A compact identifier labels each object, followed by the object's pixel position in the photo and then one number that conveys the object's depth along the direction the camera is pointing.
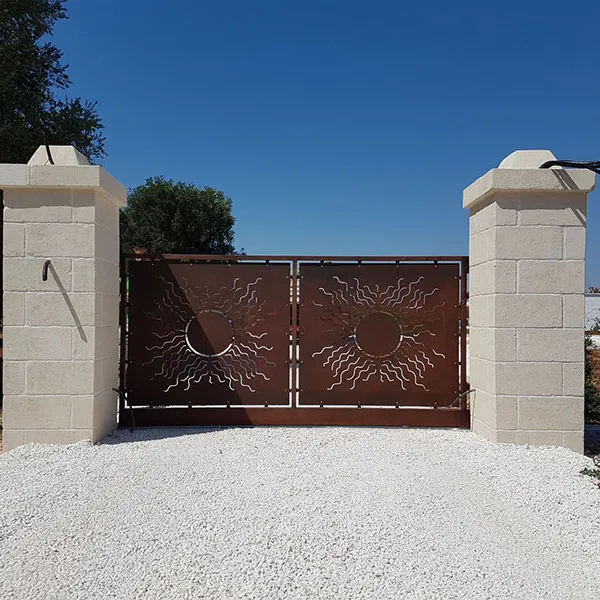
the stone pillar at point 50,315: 3.98
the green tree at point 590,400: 5.11
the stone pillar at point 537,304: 4.01
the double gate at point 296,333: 4.65
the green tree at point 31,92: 6.82
